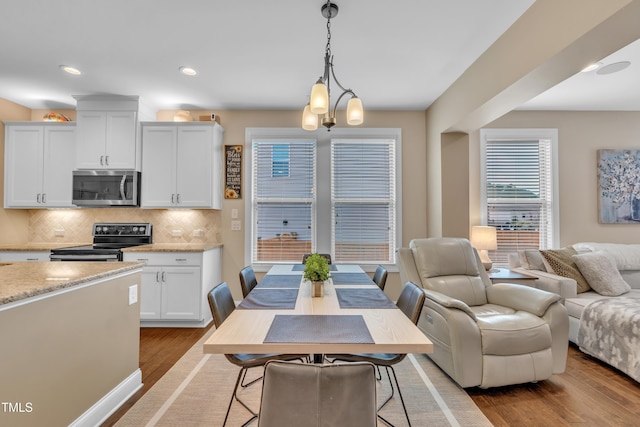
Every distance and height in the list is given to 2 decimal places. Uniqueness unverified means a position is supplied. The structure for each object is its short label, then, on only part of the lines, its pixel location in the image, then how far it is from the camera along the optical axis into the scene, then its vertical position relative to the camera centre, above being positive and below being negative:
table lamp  3.64 -0.25
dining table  1.28 -0.50
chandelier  1.90 +0.74
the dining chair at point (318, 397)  1.02 -0.58
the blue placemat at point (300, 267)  2.98 -0.47
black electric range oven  4.00 -0.22
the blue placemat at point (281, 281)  2.32 -0.49
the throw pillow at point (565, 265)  3.30 -0.48
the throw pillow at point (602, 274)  3.17 -0.55
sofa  2.51 -0.71
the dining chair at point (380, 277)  2.63 -0.49
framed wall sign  4.26 +0.64
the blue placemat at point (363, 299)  1.82 -0.49
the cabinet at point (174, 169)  3.93 +0.61
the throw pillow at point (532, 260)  3.62 -0.46
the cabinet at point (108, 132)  3.82 +1.04
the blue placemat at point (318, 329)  1.31 -0.50
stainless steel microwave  3.85 +0.37
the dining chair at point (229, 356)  1.81 -0.80
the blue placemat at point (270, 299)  1.77 -0.49
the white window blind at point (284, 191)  4.30 +0.38
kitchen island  1.41 -0.67
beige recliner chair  2.22 -0.84
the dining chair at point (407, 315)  1.80 -0.58
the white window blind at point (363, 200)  4.29 +0.26
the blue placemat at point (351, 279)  2.40 -0.48
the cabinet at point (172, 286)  3.62 -0.78
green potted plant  1.93 -0.34
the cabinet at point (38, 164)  3.91 +0.66
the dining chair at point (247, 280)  2.46 -0.51
